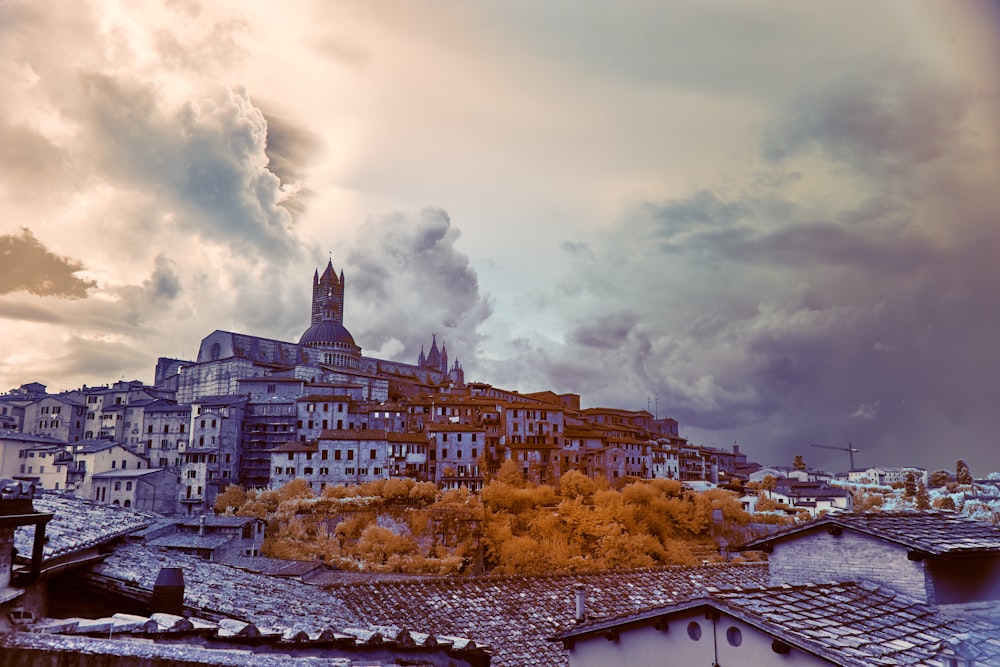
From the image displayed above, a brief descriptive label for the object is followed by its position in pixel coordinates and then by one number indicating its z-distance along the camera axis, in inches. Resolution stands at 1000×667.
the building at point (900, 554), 399.9
